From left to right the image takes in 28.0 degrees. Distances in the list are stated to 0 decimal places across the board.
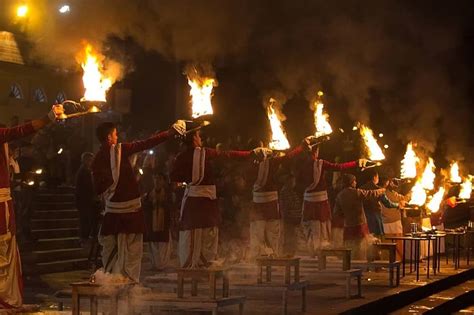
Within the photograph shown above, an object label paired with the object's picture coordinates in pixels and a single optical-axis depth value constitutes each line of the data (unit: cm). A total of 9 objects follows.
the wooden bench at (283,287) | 1080
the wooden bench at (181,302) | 934
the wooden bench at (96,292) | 881
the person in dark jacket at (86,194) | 1623
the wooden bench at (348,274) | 1283
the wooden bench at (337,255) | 1334
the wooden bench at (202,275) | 958
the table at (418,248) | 1542
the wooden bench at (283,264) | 1120
